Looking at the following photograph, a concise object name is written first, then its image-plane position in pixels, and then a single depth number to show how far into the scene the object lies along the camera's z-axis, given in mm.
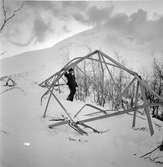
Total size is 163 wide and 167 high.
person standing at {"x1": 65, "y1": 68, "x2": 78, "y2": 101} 7998
